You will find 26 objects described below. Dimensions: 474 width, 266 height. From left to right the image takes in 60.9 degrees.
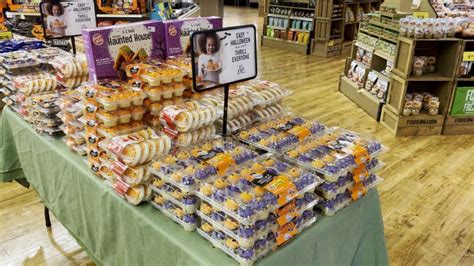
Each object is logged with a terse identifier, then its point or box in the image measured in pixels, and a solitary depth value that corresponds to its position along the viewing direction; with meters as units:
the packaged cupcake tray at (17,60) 2.44
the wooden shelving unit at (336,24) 8.17
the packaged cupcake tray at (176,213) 1.40
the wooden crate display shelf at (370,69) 4.84
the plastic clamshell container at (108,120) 1.70
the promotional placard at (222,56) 1.63
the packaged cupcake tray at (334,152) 1.51
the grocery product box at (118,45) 1.85
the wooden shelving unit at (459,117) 4.26
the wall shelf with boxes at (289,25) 8.49
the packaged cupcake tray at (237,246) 1.23
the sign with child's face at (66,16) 2.45
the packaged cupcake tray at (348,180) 1.49
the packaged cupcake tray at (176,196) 1.38
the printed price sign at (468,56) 4.12
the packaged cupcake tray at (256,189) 1.25
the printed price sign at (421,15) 4.39
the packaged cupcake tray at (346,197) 1.51
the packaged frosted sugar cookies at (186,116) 1.65
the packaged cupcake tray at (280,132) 1.68
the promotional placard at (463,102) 4.34
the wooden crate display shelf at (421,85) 4.25
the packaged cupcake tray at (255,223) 1.23
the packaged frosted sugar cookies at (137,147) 1.52
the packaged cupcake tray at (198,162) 1.40
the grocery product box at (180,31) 2.15
